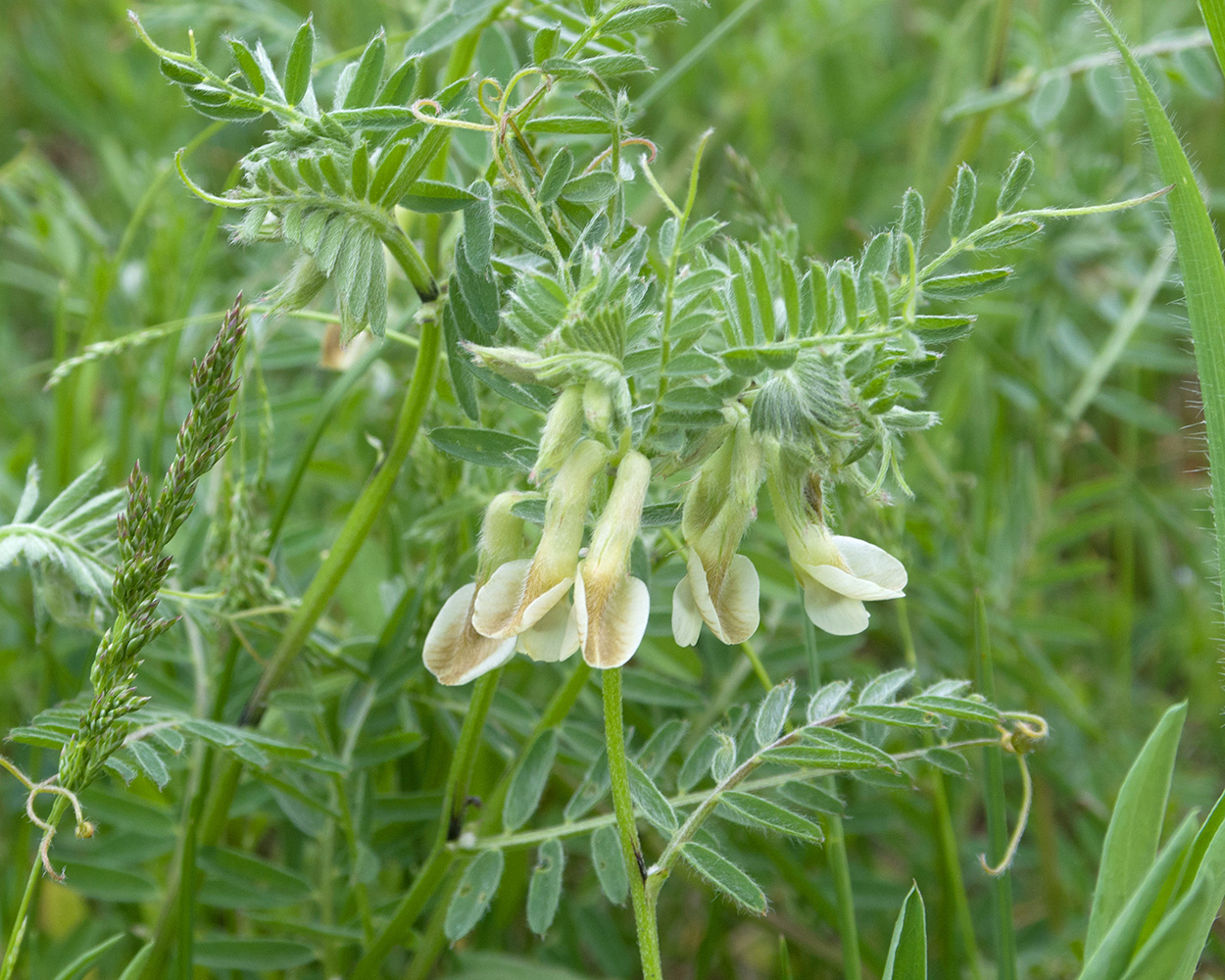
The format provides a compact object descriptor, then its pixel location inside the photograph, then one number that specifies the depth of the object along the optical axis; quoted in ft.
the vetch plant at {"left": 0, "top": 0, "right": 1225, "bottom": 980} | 0.95
